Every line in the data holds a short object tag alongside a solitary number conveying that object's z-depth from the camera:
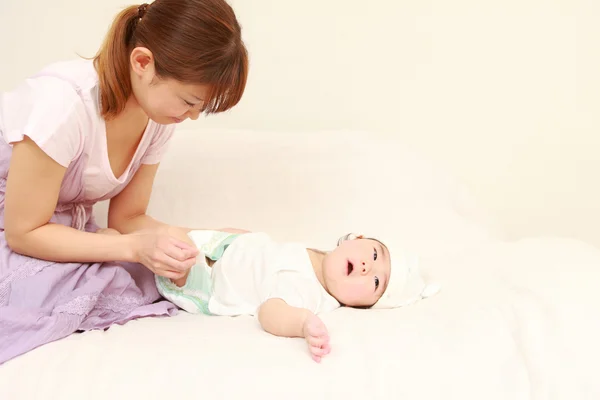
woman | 1.14
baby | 1.33
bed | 1.02
